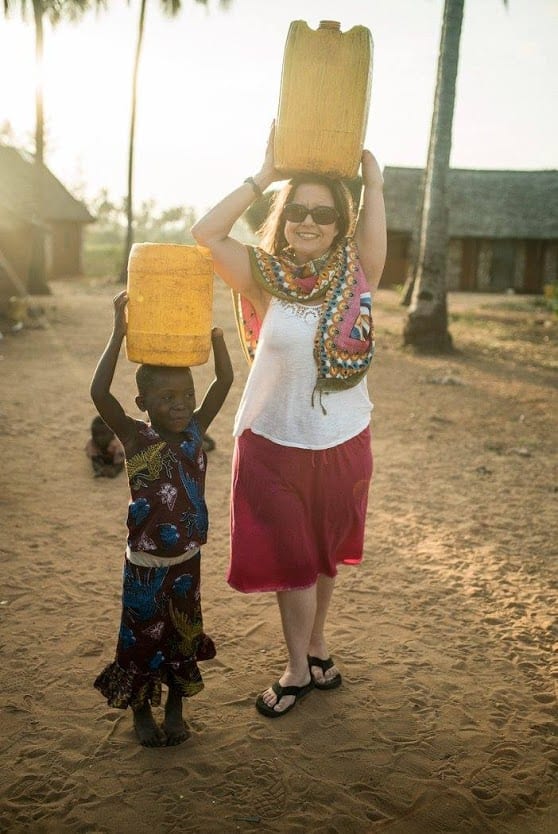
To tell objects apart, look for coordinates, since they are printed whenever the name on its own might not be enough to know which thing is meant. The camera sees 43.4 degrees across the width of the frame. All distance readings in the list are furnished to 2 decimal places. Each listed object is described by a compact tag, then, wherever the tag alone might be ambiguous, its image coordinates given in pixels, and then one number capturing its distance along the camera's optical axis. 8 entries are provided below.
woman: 2.42
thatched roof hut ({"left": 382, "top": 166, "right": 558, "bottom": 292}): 25.73
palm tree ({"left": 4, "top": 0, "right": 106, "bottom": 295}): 15.92
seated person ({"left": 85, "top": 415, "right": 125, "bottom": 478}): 5.35
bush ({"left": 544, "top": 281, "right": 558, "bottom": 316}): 16.34
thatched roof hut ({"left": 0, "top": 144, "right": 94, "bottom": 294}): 14.60
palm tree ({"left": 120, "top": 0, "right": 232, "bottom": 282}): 19.86
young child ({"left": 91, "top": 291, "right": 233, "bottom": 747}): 2.24
